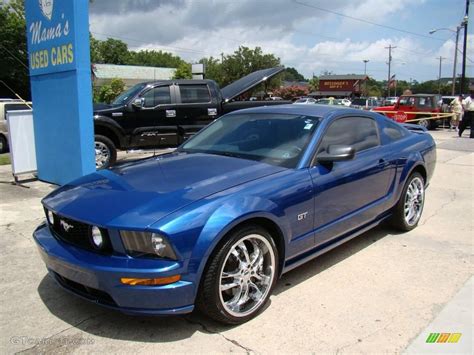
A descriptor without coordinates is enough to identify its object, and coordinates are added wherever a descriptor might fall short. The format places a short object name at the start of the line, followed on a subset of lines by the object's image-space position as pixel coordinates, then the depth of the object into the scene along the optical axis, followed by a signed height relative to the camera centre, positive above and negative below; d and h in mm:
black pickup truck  9055 -94
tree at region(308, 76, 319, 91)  82844 +4484
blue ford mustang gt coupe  2727 -723
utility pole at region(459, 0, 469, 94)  29516 +3697
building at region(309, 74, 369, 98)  62281 +2684
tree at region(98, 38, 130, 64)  91312 +11624
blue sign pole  6562 +326
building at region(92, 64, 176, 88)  49662 +4005
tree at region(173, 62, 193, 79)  52791 +4121
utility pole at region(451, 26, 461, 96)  37216 +4377
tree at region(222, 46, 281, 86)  58750 +5859
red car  20750 -98
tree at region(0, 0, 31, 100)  31297 +4391
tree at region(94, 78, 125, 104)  34406 +1298
